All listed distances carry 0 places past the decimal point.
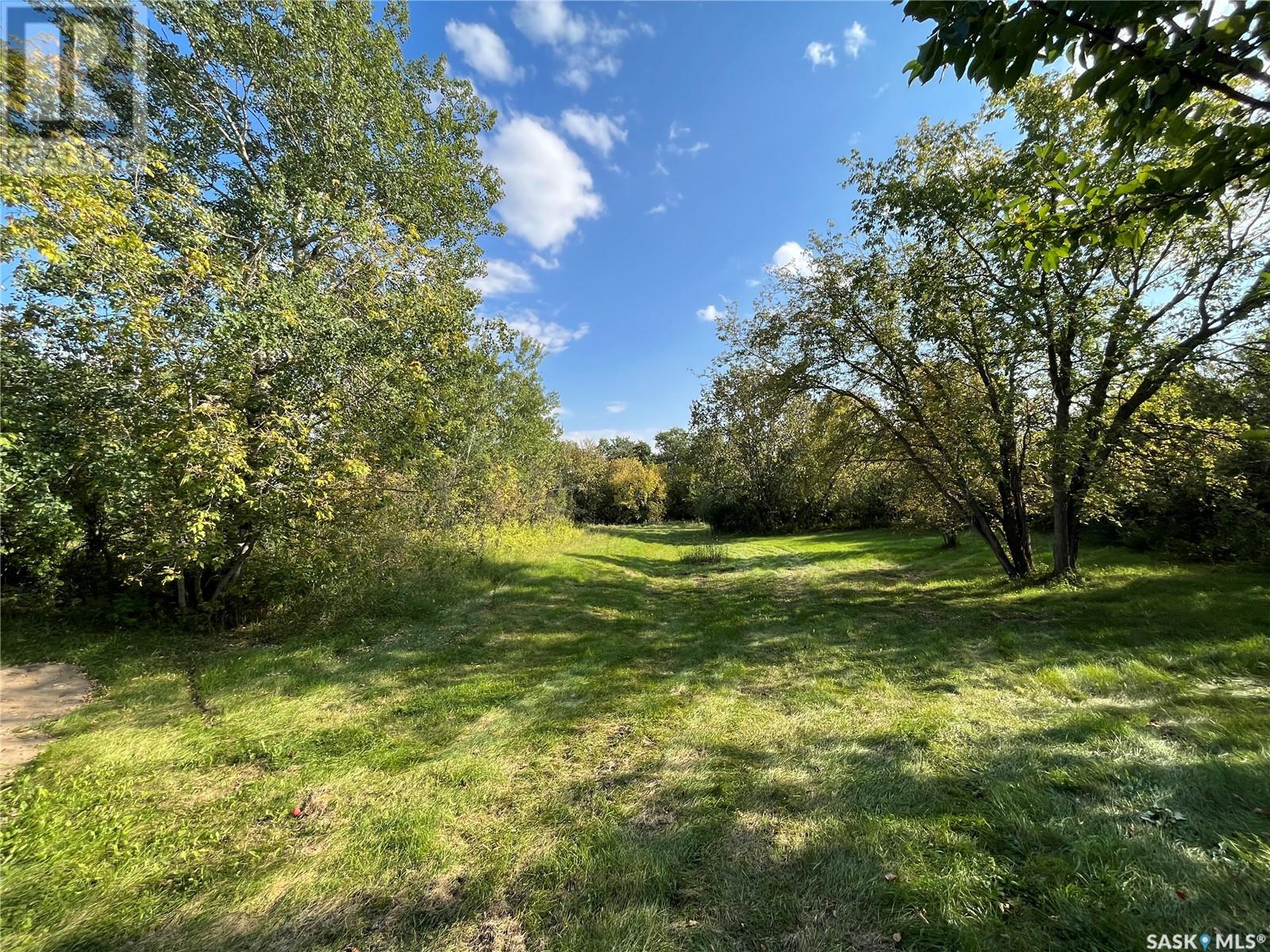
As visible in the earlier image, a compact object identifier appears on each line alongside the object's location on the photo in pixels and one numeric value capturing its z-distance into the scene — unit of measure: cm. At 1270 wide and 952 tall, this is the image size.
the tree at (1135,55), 204
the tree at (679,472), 3312
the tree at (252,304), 529
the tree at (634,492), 4278
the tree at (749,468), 2556
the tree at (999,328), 712
